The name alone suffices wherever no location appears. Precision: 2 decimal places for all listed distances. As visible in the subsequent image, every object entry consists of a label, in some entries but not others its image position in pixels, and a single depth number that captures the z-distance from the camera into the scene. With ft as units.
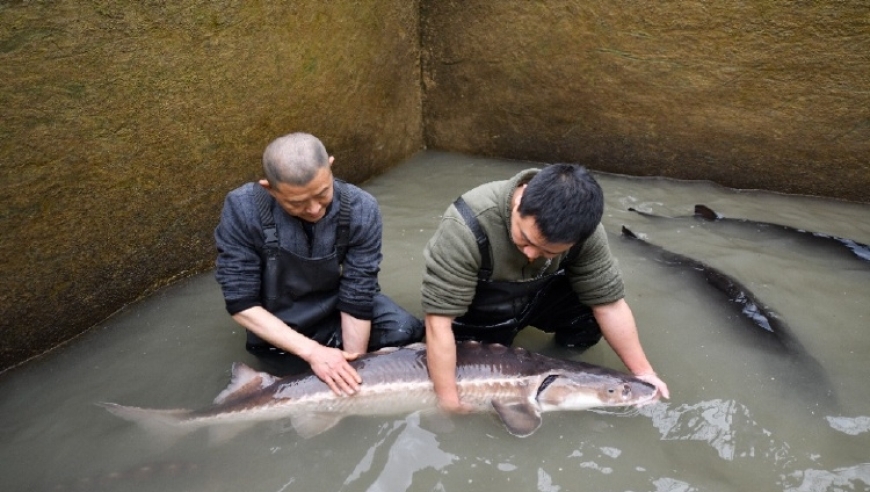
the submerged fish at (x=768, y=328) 9.22
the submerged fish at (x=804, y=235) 12.07
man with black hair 6.80
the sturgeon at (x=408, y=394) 8.65
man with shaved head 8.61
